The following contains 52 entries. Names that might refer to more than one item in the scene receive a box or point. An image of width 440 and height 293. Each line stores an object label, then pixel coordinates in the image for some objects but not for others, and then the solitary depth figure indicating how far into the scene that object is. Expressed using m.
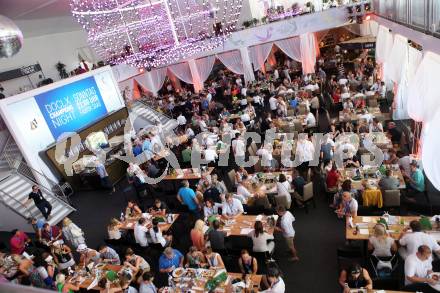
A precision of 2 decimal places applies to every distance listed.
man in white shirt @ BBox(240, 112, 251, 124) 14.33
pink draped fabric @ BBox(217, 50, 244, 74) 20.44
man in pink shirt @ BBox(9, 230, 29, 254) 9.41
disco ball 4.21
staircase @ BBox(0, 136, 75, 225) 11.50
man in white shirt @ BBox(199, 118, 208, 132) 14.61
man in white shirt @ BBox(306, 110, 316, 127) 12.38
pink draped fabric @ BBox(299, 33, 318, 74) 19.69
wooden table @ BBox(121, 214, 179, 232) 8.24
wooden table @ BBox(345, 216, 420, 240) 6.38
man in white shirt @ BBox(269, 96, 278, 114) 15.36
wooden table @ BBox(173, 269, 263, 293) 5.79
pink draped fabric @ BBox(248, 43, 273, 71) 20.22
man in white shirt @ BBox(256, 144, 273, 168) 9.95
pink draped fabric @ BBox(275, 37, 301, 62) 19.84
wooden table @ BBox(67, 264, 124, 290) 6.94
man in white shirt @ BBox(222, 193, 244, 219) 7.89
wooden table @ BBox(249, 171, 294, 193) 8.89
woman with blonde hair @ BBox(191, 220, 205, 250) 7.21
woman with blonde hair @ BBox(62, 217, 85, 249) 8.89
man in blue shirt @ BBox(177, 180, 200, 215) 9.02
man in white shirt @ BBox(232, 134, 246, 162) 11.31
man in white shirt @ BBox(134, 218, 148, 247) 7.88
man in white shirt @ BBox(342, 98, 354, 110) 12.64
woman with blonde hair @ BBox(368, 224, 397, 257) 5.87
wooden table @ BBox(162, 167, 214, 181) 10.61
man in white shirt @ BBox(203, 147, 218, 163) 11.39
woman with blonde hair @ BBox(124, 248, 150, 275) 6.91
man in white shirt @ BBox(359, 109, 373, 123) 11.10
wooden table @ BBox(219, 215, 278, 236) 7.39
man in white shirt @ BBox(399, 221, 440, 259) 5.66
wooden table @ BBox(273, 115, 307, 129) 12.55
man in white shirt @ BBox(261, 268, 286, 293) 5.48
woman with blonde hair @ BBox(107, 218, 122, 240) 8.27
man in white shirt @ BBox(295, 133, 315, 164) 9.95
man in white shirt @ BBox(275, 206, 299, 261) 6.98
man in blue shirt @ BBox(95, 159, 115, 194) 12.72
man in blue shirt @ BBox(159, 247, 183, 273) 6.78
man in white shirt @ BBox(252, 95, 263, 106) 16.62
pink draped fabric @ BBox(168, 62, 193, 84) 21.42
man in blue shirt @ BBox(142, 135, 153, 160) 13.23
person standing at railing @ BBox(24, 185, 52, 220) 10.91
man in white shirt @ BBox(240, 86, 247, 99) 18.43
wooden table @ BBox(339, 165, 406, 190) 7.90
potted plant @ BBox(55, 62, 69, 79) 17.92
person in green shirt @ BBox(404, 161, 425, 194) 7.77
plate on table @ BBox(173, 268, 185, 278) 6.45
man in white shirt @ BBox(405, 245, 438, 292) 5.18
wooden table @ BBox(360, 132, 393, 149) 9.53
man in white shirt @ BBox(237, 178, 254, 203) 8.40
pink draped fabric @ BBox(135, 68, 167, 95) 21.73
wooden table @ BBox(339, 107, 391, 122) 11.60
